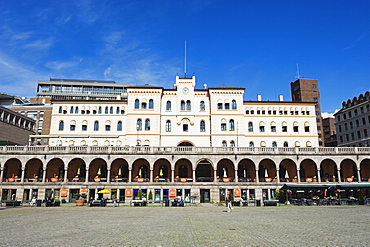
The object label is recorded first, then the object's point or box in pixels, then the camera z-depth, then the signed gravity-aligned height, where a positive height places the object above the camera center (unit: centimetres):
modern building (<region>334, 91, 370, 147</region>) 7156 +1366
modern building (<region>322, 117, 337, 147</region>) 10661 +1706
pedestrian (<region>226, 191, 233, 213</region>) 3109 -299
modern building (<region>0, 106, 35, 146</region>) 6471 +1146
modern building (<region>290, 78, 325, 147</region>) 10769 +3036
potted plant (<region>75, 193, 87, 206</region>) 4175 -282
